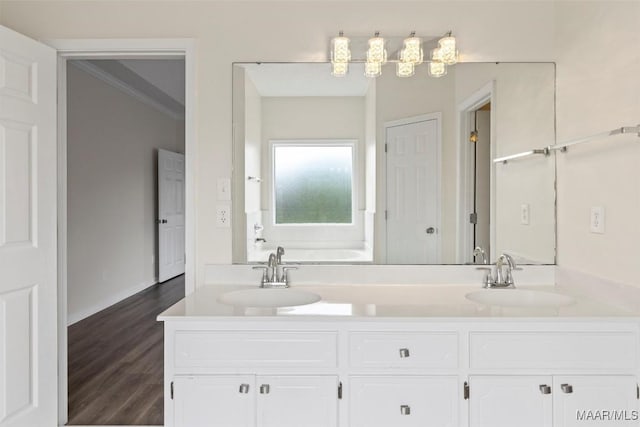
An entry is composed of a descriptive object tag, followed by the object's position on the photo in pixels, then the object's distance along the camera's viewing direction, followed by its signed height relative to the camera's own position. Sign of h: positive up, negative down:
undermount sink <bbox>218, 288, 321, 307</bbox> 2.06 -0.39
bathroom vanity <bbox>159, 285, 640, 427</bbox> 1.62 -0.57
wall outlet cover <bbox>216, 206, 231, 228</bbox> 2.25 -0.01
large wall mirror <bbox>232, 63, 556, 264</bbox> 2.25 +0.27
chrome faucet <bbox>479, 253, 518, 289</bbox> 2.12 -0.30
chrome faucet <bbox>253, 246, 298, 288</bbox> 2.16 -0.30
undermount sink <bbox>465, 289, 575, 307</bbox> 2.01 -0.39
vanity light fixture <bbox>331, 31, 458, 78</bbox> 2.19 +0.79
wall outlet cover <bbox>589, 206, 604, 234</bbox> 1.84 -0.03
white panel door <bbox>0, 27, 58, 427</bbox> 1.92 -0.09
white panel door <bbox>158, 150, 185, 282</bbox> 6.37 -0.02
